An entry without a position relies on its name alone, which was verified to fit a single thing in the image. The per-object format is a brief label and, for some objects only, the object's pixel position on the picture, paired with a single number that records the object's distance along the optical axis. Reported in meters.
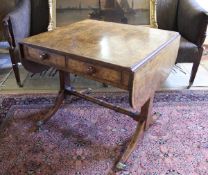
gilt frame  2.63
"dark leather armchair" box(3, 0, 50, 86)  2.17
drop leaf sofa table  1.30
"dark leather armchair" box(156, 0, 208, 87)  2.22
